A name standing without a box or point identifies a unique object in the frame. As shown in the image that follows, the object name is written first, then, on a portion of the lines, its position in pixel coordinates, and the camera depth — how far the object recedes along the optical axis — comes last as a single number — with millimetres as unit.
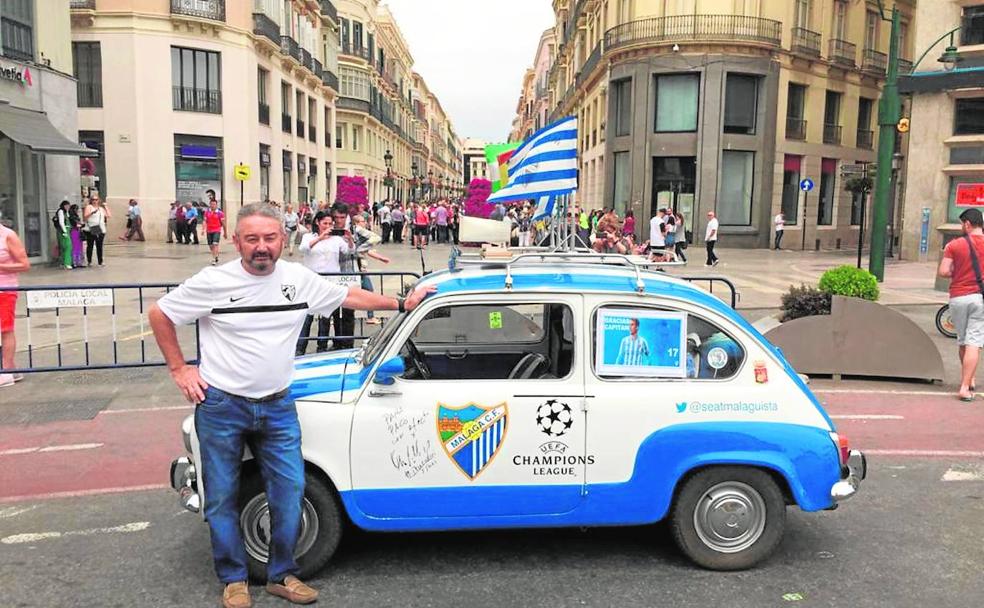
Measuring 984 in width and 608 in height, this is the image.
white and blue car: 4117
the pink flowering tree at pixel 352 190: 46844
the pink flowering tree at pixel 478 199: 35628
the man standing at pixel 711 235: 23433
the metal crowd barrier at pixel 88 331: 8539
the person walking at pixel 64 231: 19625
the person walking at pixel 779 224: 31609
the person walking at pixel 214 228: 22297
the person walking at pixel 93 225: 20406
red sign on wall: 24438
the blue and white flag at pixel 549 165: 8875
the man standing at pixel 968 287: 8047
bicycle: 11953
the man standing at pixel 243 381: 3793
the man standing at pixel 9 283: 8461
